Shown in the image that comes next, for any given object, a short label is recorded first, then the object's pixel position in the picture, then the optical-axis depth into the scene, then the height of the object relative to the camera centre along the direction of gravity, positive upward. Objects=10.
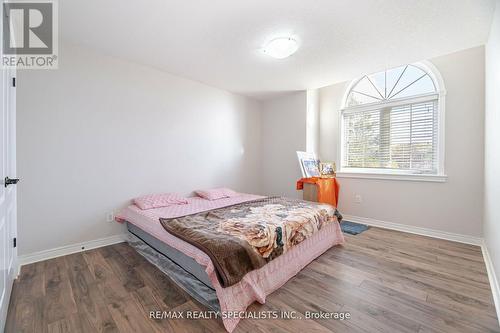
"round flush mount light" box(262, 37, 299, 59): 2.30 +1.32
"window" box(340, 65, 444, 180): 3.15 +0.67
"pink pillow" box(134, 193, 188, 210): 2.69 -0.49
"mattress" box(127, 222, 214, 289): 1.61 -0.84
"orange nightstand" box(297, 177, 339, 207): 3.55 -0.43
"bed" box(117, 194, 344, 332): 1.47 -0.87
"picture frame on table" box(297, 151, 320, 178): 3.71 +0.01
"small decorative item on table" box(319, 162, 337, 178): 4.03 -0.11
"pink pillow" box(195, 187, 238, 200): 3.37 -0.49
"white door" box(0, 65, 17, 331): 1.36 -0.21
